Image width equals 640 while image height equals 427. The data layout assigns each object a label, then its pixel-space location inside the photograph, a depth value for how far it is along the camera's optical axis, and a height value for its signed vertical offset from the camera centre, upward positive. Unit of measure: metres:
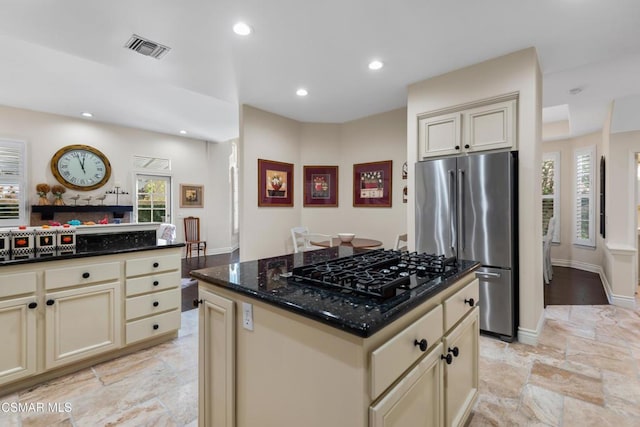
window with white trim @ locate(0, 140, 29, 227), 5.05 +0.51
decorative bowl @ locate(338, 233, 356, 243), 3.85 -0.34
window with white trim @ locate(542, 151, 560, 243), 6.02 +0.46
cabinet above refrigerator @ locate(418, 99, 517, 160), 2.70 +0.81
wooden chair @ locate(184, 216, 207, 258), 7.09 -0.53
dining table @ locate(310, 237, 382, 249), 3.69 -0.43
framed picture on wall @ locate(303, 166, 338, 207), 4.95 +0.45
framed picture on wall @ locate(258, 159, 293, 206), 4.32 +0.44
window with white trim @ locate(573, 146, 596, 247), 5.45 +0.26
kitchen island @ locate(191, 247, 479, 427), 0.90 -0.53
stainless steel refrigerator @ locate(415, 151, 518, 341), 2.61 -0.11
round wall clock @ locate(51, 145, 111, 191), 5.57 +0.89
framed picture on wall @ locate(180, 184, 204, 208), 7.18 +0.40
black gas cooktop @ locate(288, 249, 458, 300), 1.12 -0.29
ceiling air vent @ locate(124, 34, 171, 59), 2.47 +1.47
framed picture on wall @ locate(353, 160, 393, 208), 4.47 +0.43
